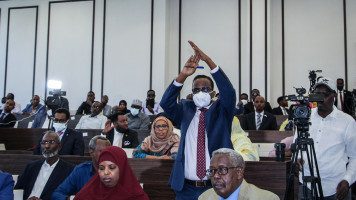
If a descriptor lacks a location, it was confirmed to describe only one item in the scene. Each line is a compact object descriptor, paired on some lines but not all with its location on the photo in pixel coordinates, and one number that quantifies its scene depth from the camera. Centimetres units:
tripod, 233
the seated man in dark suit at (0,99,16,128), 703
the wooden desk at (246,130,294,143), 511
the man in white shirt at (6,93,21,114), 958
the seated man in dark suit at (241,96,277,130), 589
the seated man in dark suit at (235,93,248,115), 791
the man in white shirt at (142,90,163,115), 880
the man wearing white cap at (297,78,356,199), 257
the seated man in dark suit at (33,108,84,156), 434
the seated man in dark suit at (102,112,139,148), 511
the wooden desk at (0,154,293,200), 307
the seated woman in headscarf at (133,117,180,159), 384
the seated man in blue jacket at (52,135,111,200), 292
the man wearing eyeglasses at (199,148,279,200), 189
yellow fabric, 271
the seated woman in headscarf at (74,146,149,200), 236
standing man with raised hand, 243
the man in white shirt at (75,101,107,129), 691
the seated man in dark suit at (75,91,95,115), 904
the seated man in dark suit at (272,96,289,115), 792
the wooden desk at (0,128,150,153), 589
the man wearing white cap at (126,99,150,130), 657
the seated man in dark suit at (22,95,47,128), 699
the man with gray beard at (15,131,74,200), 331
